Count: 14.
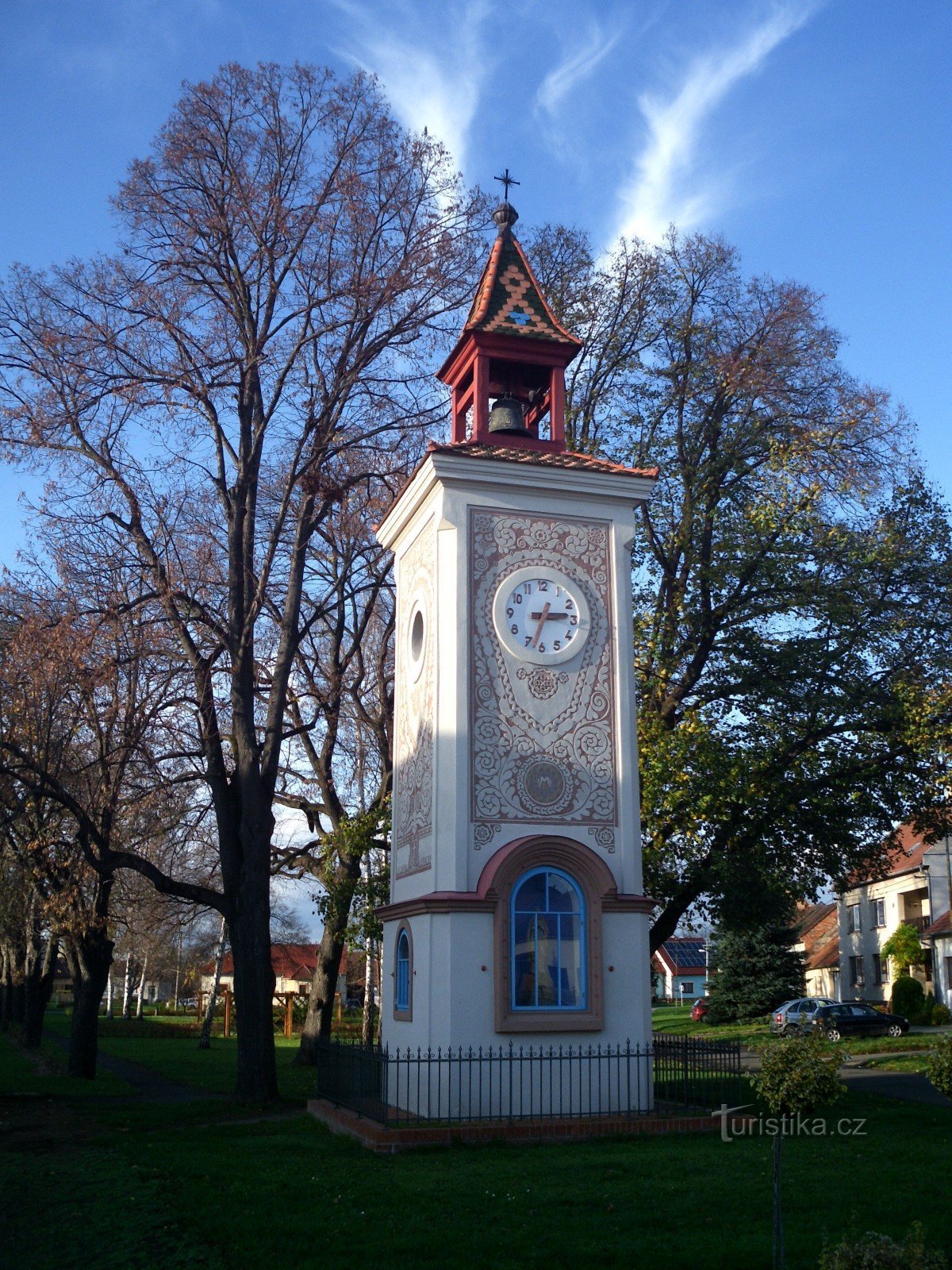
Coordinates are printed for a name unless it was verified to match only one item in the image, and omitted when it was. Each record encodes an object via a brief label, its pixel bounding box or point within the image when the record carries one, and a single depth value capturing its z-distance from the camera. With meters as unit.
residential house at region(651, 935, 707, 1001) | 102.00
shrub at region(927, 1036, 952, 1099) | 10.08
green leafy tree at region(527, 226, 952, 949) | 21.23
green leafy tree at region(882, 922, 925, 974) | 49.38
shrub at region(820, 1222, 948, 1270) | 7.22
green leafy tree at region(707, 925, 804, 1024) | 48.34
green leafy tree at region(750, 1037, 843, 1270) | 9.27
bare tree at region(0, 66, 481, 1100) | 21.48
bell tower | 15.52
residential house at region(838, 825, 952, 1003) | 49.62
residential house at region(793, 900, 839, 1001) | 64.38
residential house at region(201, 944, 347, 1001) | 69.19
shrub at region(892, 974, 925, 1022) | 44.09
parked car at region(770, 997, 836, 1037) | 39.06
